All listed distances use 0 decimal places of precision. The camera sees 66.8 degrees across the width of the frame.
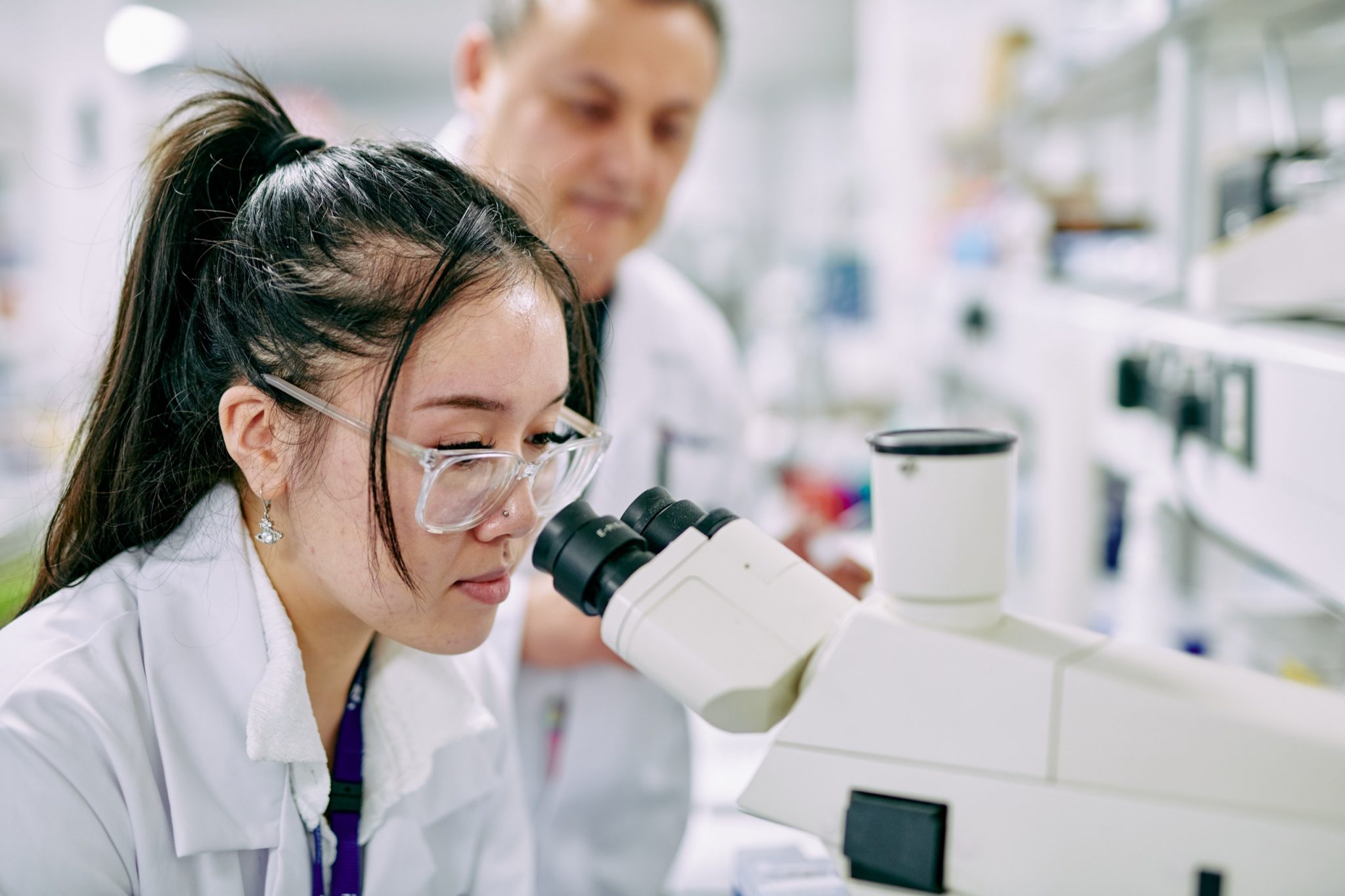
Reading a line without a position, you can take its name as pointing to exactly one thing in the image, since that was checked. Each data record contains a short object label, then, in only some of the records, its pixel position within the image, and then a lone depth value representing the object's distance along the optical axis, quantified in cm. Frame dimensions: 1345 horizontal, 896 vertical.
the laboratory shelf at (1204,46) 134
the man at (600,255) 149
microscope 57
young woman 87
